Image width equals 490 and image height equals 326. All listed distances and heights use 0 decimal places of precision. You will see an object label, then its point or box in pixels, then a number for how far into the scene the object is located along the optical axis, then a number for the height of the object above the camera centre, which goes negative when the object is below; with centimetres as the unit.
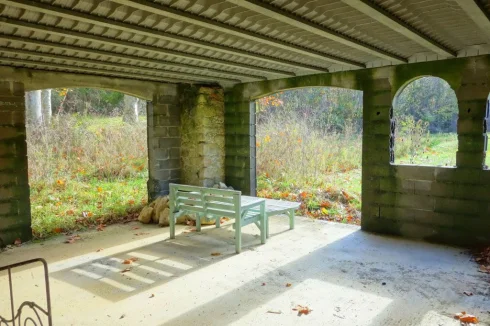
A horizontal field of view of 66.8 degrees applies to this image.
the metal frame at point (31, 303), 205 -90
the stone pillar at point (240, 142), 762 -6
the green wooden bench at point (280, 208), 566 -108
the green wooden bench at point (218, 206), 500 -95
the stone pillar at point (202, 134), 761 +12
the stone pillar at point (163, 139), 745 +2
